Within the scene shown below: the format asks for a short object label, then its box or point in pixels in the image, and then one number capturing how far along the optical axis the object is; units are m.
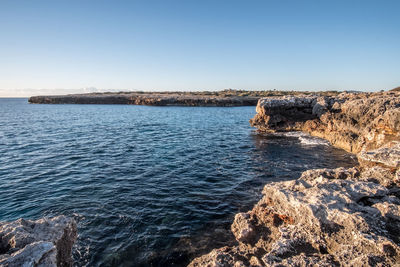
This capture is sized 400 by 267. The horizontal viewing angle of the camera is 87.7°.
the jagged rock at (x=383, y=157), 9.77
